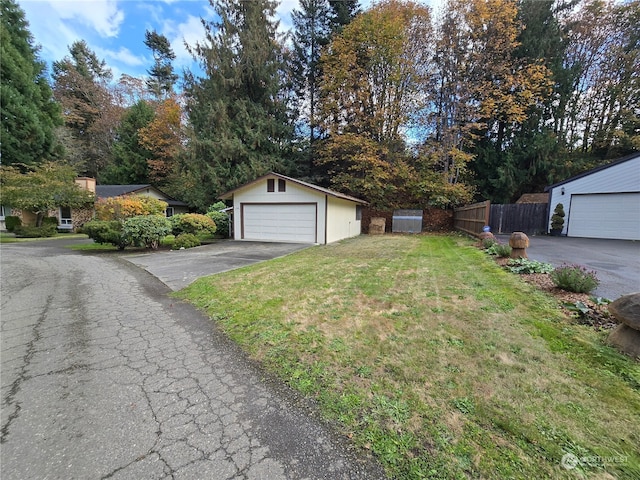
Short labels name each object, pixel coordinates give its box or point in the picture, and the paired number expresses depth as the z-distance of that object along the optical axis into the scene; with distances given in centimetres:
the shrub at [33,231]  1495
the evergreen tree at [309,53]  1941
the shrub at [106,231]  949
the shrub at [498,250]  658
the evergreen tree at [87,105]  2480
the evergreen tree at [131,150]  2444
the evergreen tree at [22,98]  1656
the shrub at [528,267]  516
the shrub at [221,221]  1433
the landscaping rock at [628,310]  244
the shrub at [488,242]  807
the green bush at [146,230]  934
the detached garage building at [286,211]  1157
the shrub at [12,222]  1691
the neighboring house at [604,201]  1064
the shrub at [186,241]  1065
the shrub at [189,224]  1142
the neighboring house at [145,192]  1988
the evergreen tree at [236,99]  1712
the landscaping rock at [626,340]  244
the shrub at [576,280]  385
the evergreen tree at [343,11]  1880
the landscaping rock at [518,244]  607
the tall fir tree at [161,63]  2779
